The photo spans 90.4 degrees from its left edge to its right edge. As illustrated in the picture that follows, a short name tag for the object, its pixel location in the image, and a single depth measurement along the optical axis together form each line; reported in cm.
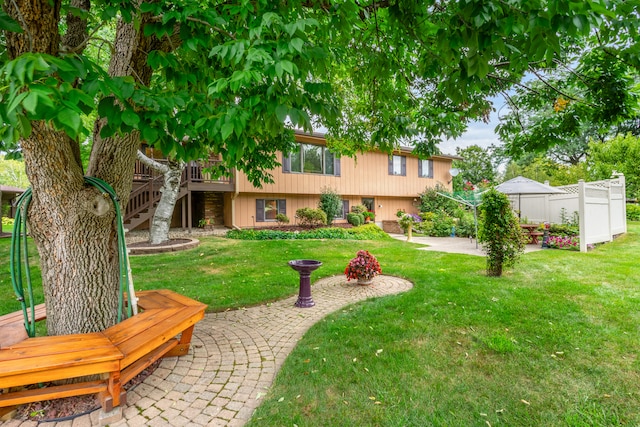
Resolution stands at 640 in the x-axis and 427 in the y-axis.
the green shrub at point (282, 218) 1484
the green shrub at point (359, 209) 1676
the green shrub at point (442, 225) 1494
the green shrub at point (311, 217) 1443
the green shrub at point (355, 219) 1603
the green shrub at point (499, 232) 611
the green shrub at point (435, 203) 1844
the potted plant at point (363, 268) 601
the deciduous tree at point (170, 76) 180
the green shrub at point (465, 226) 1369
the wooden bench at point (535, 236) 1075
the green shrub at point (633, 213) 2032
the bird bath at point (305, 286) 498
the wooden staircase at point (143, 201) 1102
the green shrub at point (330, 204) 1569
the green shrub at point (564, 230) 1054
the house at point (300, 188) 1278
